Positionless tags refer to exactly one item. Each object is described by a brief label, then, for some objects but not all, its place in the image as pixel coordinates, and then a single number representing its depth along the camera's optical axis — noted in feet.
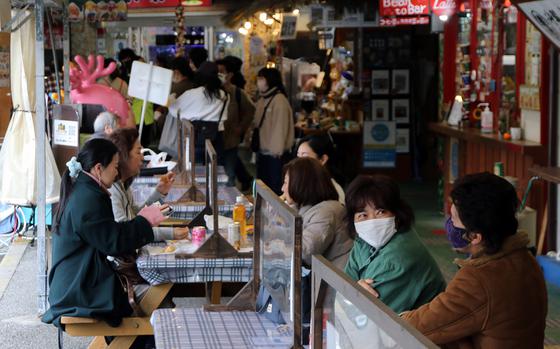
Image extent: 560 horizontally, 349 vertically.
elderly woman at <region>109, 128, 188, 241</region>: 21.31
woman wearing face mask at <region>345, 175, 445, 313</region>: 13.62
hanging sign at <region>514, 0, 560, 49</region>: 21.03
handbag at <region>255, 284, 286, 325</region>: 14.88
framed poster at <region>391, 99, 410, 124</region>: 51.78
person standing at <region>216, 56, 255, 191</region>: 40.96
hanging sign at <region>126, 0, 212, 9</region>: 51.83
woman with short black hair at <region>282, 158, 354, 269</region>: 17.48
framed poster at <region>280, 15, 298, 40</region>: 59.88
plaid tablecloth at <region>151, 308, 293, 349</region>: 13.94
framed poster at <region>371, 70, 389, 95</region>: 51.44
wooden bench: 17.62
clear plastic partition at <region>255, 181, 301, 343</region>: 11.87
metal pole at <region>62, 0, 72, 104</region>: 32.60
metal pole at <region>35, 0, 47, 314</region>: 23.63
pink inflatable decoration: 35.68
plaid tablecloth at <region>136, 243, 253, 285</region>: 17.93
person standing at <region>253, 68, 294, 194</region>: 40.01
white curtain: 28.48
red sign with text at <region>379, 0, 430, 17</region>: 40.75
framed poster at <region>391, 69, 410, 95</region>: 51.44
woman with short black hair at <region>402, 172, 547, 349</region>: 11.44
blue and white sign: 50.96
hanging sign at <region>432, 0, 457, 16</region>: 39.06
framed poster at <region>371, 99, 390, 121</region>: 51.62
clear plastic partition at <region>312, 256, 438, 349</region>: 7.57
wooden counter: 29.68
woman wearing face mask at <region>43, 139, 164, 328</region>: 17.51
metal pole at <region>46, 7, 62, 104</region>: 30.45
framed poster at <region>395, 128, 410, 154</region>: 51.96
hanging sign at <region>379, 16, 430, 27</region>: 44.88
